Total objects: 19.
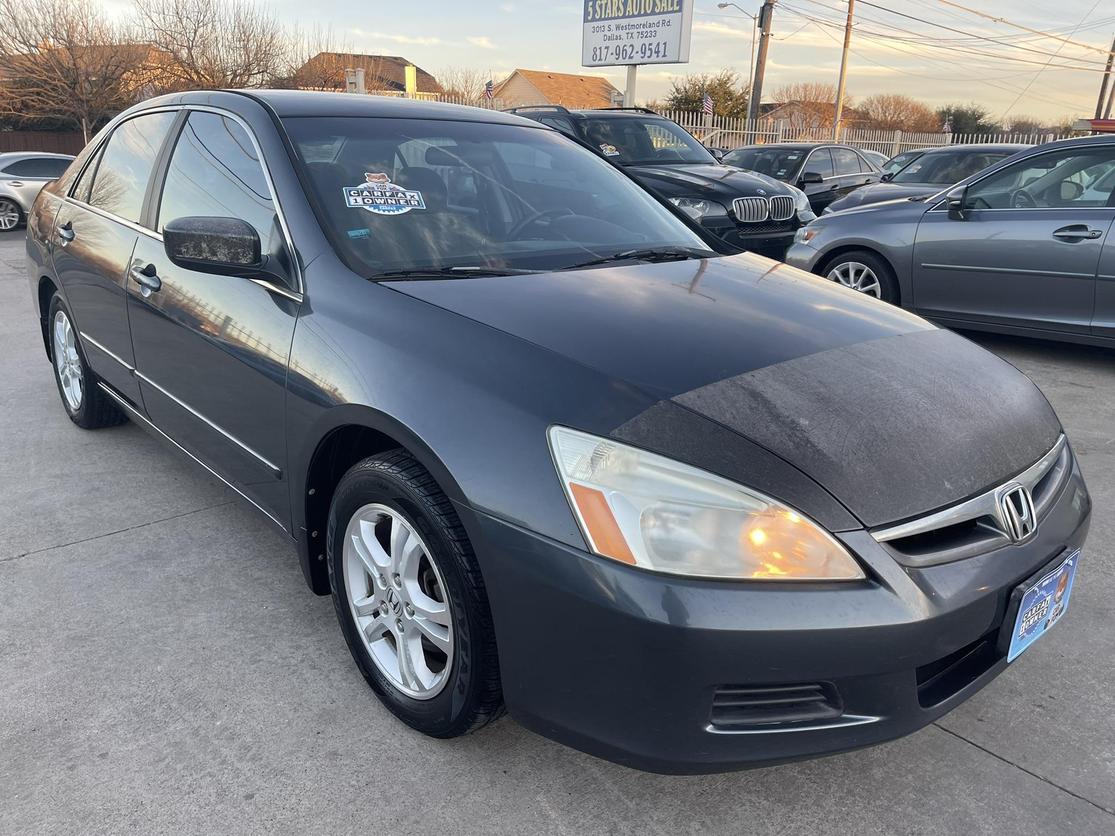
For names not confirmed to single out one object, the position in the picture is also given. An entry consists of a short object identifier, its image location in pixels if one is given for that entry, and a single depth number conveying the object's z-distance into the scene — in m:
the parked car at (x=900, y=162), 11.24
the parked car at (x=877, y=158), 14.57
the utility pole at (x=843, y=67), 30.50
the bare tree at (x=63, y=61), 25.36
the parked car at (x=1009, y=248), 5.31
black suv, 7.82
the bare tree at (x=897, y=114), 56.12
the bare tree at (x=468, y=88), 39.59
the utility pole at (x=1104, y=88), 37.52
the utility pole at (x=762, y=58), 24.00
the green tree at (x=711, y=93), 35.66
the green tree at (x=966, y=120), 46.12
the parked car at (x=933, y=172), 9.84
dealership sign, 20.36
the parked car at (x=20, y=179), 14.65
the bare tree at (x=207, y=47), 27.03
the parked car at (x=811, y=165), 12.16
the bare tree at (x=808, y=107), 47.40
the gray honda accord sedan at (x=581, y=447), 1.62
